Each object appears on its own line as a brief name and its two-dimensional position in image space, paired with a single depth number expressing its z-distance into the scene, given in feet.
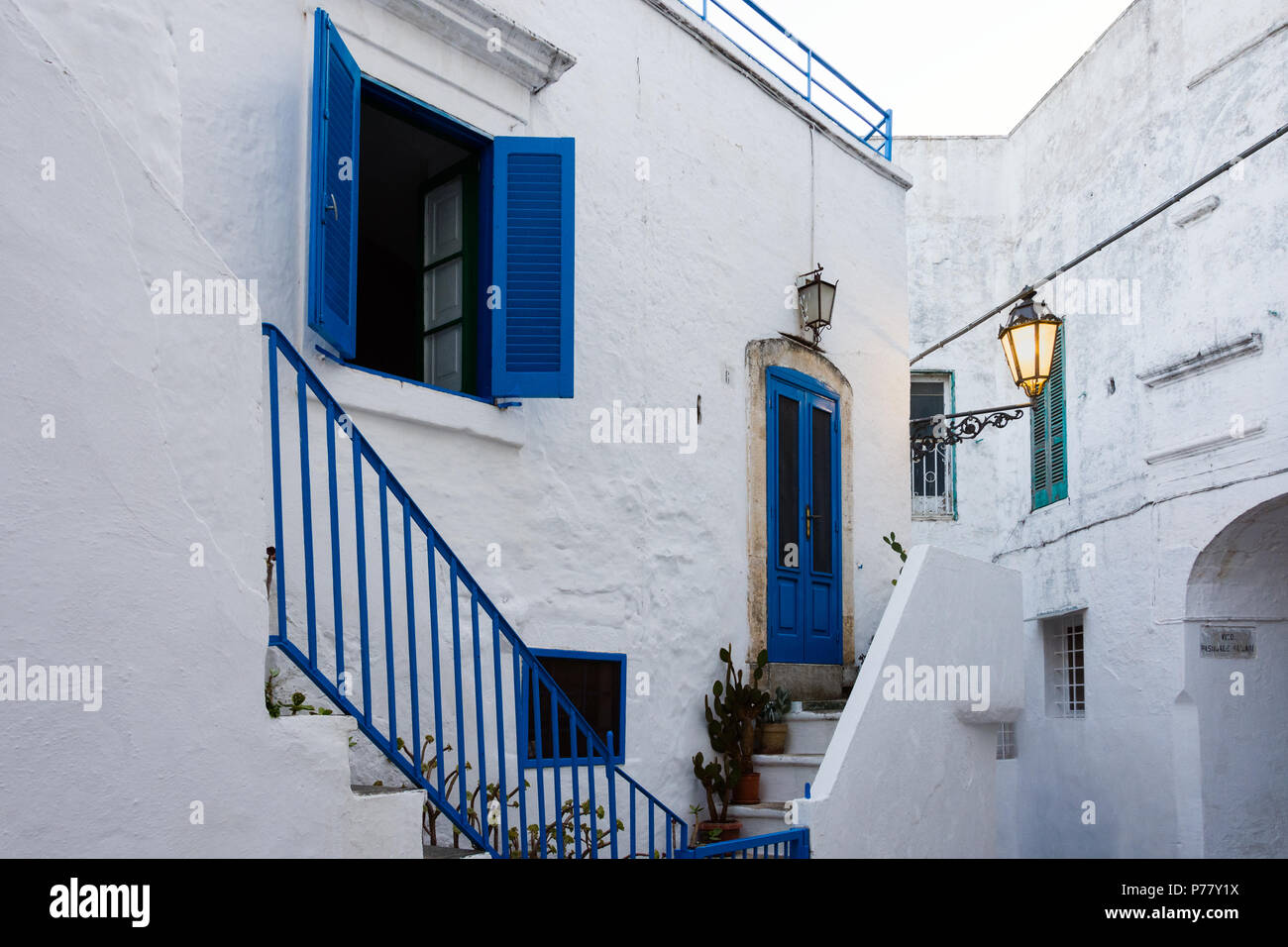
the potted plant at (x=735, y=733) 23.39
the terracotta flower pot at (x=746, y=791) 23.41
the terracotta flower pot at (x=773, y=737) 24.38
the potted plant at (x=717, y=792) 22.47
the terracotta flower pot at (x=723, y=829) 22.45
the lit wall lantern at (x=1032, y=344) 26.61
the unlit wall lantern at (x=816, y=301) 27.78
